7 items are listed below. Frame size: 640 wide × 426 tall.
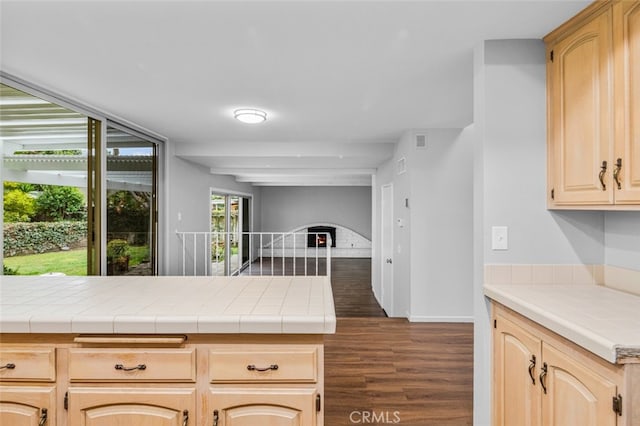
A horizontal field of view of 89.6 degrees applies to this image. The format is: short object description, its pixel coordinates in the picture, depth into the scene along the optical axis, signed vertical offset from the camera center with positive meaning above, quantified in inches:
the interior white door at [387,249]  190.2 -21.4
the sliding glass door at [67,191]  99.5 +9.1
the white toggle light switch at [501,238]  74.0 -5.4
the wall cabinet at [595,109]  56.2 +20.5
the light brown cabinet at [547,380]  42.6 -26.3
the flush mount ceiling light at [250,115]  126.7 +39.8
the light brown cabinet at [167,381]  52.0 -27.1
